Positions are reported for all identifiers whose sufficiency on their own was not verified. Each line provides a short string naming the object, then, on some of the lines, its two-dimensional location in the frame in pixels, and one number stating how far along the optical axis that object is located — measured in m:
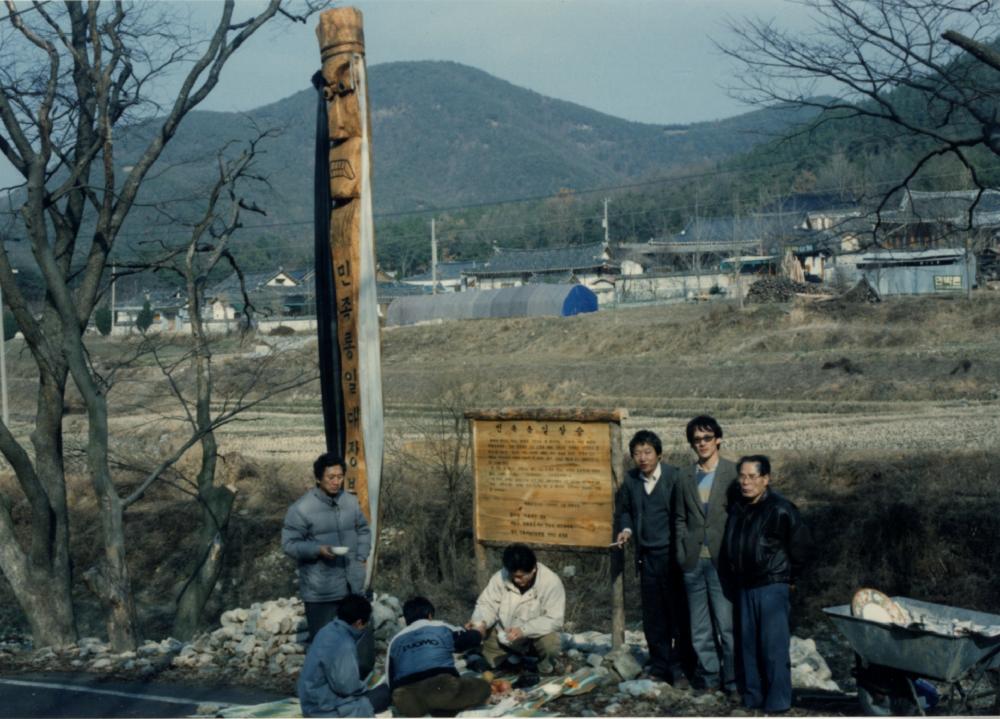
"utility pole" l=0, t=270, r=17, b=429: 31.30
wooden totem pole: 9.09
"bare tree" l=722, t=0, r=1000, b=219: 10.09
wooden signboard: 8.91
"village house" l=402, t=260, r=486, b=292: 88.56
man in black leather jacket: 7.26
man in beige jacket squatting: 8.40
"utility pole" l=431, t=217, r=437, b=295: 69.50
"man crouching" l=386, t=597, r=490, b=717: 7.46
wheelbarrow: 6.92
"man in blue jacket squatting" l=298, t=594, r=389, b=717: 6.99
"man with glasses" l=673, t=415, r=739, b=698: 7.81
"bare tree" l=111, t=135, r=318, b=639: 14.11
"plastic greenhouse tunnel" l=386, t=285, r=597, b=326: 62.03
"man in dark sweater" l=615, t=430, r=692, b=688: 8.18
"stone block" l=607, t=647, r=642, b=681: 8.23
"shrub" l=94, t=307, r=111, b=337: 61.23
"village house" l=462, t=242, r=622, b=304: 76.00
